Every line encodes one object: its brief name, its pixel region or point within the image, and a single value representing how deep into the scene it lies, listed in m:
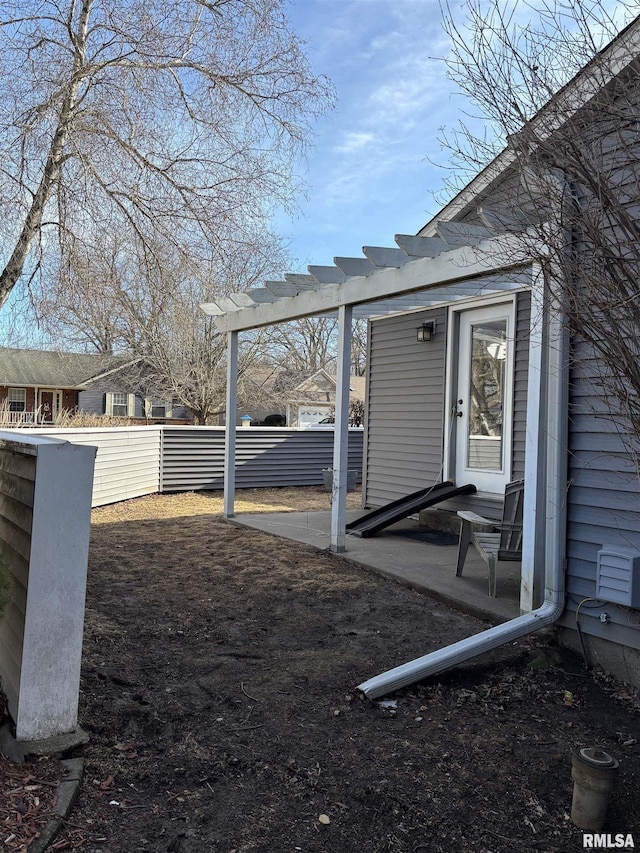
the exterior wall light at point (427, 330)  7.54
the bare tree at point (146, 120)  6.33
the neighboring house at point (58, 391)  27.00
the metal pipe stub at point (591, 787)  2.25
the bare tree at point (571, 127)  2.39
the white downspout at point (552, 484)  3.72
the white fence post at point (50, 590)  2.61
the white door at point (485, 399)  6.71
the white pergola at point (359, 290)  4.42
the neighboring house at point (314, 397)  23.78
